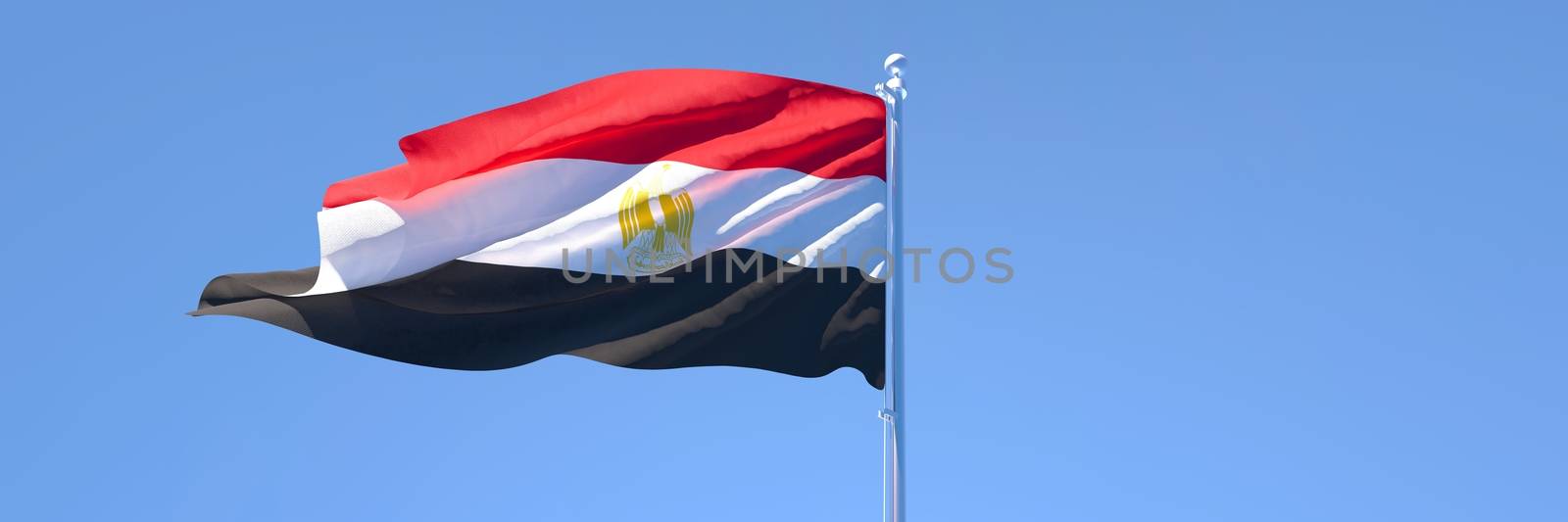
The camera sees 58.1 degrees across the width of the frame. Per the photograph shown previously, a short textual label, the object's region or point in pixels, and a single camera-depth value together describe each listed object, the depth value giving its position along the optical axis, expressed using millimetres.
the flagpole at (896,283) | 12391
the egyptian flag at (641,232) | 12477
